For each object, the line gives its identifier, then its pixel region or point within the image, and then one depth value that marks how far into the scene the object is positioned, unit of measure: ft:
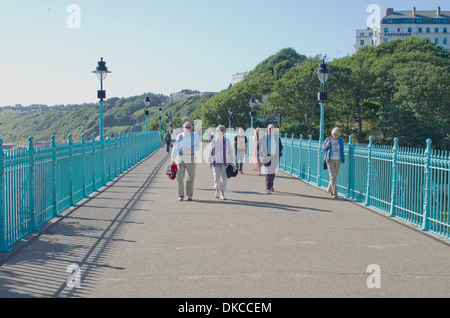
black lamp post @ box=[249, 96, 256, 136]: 114.56
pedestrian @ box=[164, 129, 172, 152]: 121.04
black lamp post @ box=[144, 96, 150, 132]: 122.72
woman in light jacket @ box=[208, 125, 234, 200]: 42.27
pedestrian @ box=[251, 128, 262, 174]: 51.71
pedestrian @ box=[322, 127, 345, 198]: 43.09
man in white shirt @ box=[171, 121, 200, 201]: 40.68
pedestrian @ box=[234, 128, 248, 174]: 68.95
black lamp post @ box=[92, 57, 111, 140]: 58.90
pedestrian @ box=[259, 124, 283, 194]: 46.19
